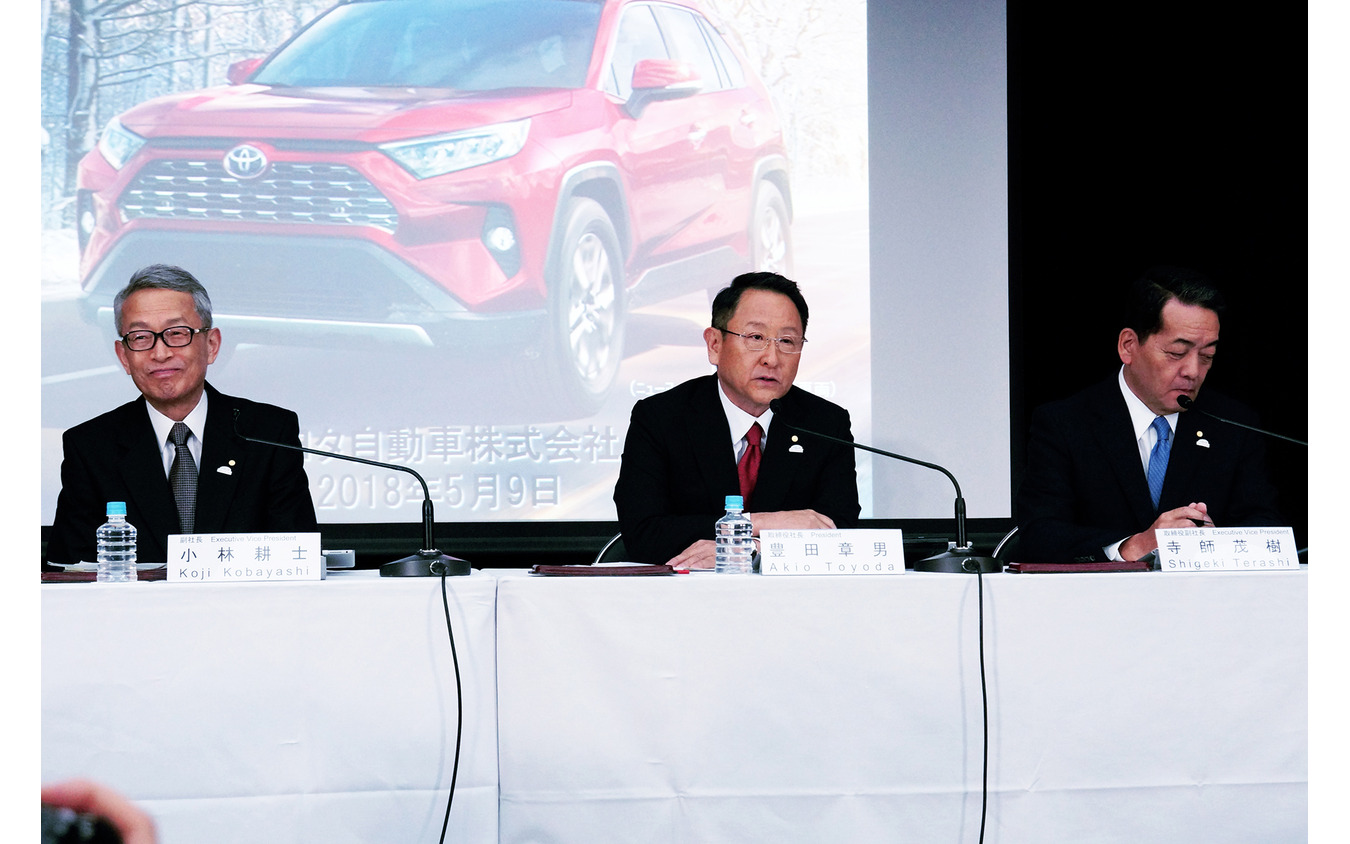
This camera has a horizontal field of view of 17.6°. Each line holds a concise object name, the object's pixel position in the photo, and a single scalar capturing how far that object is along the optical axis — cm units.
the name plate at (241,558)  755
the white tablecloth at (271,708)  743
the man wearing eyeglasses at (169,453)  826
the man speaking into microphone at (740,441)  836
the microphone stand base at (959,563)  765
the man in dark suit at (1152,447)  825
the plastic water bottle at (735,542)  775
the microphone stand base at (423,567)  764
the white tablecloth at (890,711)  750
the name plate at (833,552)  764
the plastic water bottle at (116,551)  760
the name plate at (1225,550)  767
